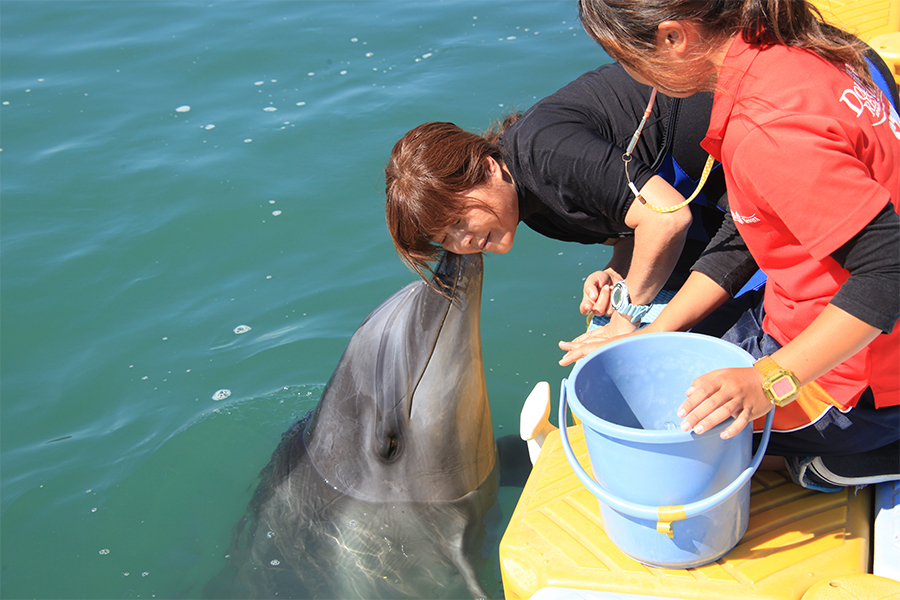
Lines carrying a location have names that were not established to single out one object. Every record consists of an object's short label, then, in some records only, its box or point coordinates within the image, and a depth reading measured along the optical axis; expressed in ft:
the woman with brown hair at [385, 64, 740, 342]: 9.48
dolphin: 11.05
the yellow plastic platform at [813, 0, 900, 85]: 15.89
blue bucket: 6.72
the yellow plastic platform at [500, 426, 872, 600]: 7.41
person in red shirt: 5.90
